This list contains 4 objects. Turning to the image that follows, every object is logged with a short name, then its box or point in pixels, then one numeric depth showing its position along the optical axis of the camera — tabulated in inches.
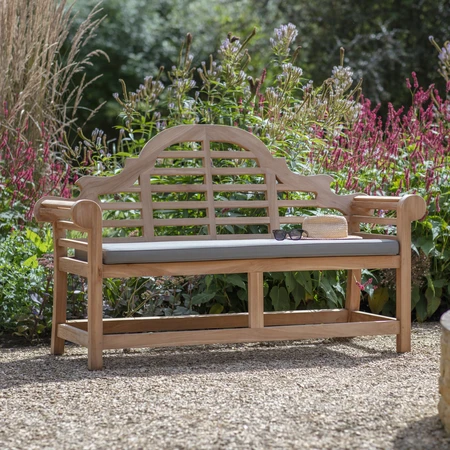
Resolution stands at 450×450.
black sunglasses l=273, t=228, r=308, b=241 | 276.6
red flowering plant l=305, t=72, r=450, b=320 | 339.2
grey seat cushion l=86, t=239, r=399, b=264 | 248.3
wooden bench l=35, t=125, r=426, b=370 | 252.1
